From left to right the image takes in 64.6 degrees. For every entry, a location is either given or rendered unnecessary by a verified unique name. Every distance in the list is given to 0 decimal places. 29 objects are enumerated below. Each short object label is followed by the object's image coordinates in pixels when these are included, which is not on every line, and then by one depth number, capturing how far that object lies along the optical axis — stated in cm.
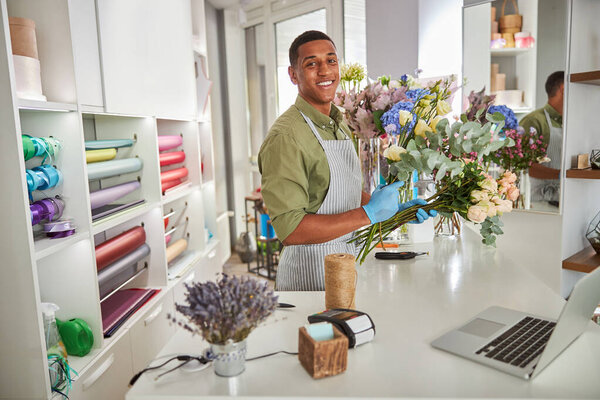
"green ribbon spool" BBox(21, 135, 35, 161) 169
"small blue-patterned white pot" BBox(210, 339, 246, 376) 101
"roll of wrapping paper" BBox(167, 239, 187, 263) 314
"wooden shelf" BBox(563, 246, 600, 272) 260
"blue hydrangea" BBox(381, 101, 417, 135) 171
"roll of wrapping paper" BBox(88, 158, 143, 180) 220
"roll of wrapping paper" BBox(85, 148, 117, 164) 224
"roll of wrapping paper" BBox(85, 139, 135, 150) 227
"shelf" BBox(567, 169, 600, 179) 247
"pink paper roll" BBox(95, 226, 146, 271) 226
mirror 261
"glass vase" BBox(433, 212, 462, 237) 233
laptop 102
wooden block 102
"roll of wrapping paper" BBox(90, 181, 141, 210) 224
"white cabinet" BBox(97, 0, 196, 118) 225
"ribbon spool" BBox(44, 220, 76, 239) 186
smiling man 169
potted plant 98
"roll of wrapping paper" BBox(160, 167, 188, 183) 299
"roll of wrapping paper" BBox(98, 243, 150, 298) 227
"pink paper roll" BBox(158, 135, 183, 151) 303
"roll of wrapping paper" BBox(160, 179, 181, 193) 300
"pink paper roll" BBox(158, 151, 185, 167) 301
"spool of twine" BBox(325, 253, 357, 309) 129
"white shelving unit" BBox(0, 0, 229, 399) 166
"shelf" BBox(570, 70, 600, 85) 239
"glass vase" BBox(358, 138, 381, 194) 200
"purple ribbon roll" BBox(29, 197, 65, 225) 176
